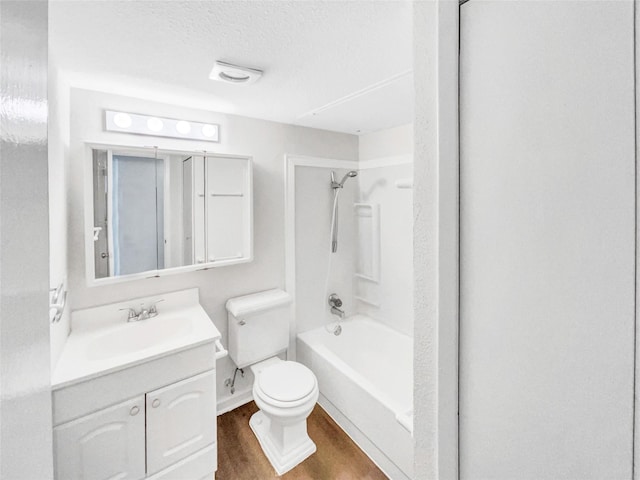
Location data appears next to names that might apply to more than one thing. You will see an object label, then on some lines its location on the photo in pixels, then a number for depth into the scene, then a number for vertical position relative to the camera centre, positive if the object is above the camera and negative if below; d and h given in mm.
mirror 1594 +163
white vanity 1218 -753
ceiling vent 1338 +815
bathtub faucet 2650 -644
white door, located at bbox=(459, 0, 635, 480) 447 -9
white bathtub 1626 -1072
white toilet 1696 -933
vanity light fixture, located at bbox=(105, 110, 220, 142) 1672 +711
